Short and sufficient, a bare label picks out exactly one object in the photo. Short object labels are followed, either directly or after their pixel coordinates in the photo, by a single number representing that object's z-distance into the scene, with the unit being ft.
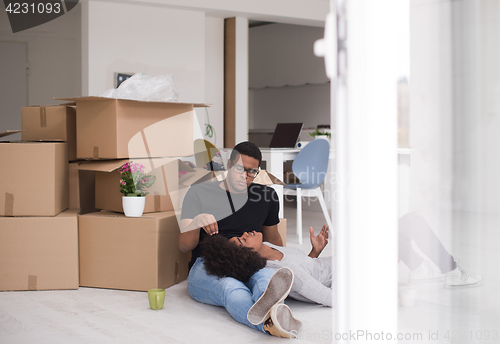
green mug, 6.44
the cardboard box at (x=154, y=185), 7.80
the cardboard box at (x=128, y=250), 7.35
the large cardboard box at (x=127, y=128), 7.50
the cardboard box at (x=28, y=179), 7.38
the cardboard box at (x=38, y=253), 7.38
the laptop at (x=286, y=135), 13.19
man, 6.57
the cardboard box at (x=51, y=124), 8.16
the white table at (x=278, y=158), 11.95
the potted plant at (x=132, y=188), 7.43
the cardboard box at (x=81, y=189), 8.33
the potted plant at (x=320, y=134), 14.04
